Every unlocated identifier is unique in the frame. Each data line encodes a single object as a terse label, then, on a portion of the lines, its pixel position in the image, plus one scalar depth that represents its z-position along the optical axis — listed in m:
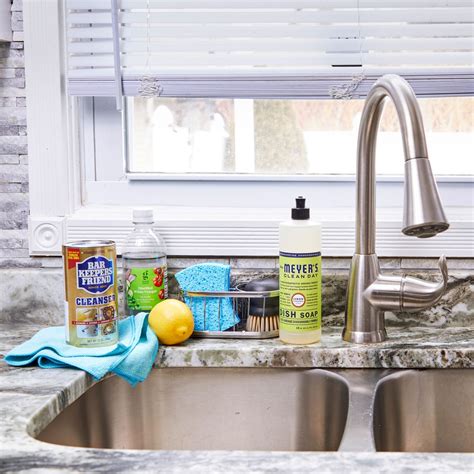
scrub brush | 1.21
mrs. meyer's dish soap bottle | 1.14
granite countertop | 0.73
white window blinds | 1.33
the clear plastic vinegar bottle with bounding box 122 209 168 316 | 1.24
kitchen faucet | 1.08
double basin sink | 1.12
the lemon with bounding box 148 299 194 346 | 1.16
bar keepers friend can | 1.10
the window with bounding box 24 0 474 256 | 1.32
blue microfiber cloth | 1.06
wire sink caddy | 1.20
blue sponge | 1.22
